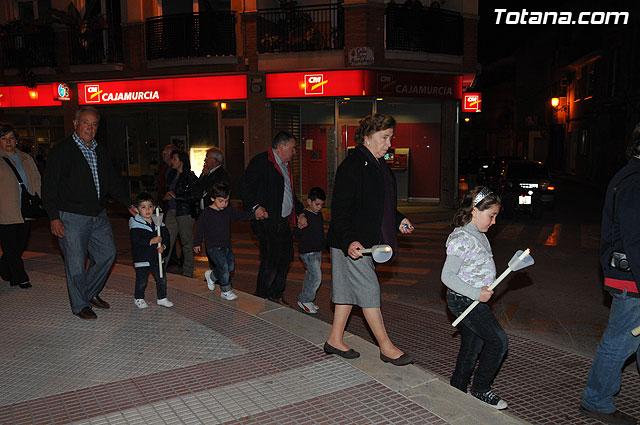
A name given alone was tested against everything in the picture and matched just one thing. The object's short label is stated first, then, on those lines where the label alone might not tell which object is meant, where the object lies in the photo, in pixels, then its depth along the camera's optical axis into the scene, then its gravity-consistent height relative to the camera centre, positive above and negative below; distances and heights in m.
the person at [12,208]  7.27 -0.78
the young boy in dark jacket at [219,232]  6.83 -1.06
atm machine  19.73 -0.74
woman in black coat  4.45 -0.60
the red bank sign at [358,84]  17.27 +1.89
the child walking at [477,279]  4.04 -0.97
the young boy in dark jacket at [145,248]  6.28 -1.14
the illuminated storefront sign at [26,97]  21.08 +1.93
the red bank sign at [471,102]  22.82 +1.68
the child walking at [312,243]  6.80 -1.19
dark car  16.06 -1.35
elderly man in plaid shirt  5.77 -0.61
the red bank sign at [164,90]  18.59 +1.93
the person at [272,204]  6.66 -0.70
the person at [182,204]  8.52 -0.89
